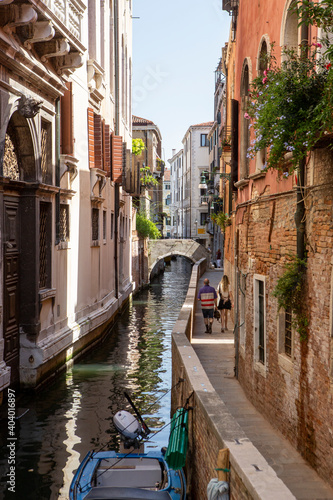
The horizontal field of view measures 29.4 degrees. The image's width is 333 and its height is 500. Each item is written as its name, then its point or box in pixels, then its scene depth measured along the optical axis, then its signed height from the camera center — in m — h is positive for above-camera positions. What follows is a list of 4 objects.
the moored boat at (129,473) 6.02 -2.41
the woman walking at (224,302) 14.83 -1.47
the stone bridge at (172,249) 36.38 -0.58
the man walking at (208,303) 14.63 -1.48
